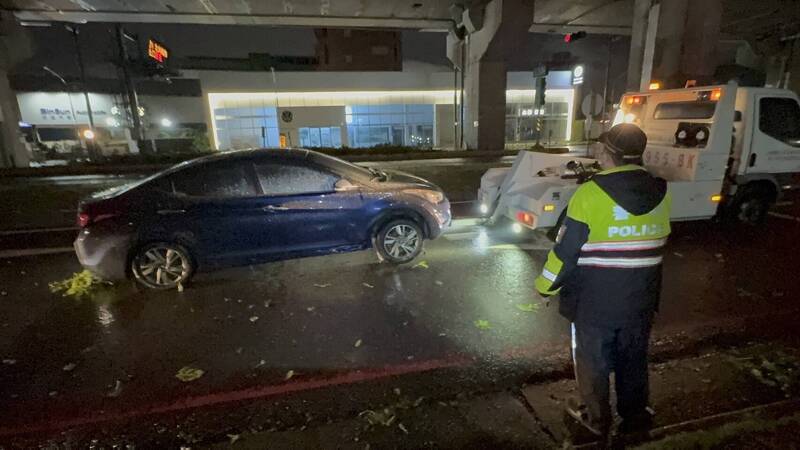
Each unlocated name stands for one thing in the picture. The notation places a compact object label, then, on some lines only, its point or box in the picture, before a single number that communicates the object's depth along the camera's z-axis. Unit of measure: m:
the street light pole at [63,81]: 36.19
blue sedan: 4.95
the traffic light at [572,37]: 19.23
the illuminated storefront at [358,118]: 30.78
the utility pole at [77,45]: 21.92
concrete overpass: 13.70
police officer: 2.25
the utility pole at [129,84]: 22.25
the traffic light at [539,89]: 22.28
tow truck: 6.06
